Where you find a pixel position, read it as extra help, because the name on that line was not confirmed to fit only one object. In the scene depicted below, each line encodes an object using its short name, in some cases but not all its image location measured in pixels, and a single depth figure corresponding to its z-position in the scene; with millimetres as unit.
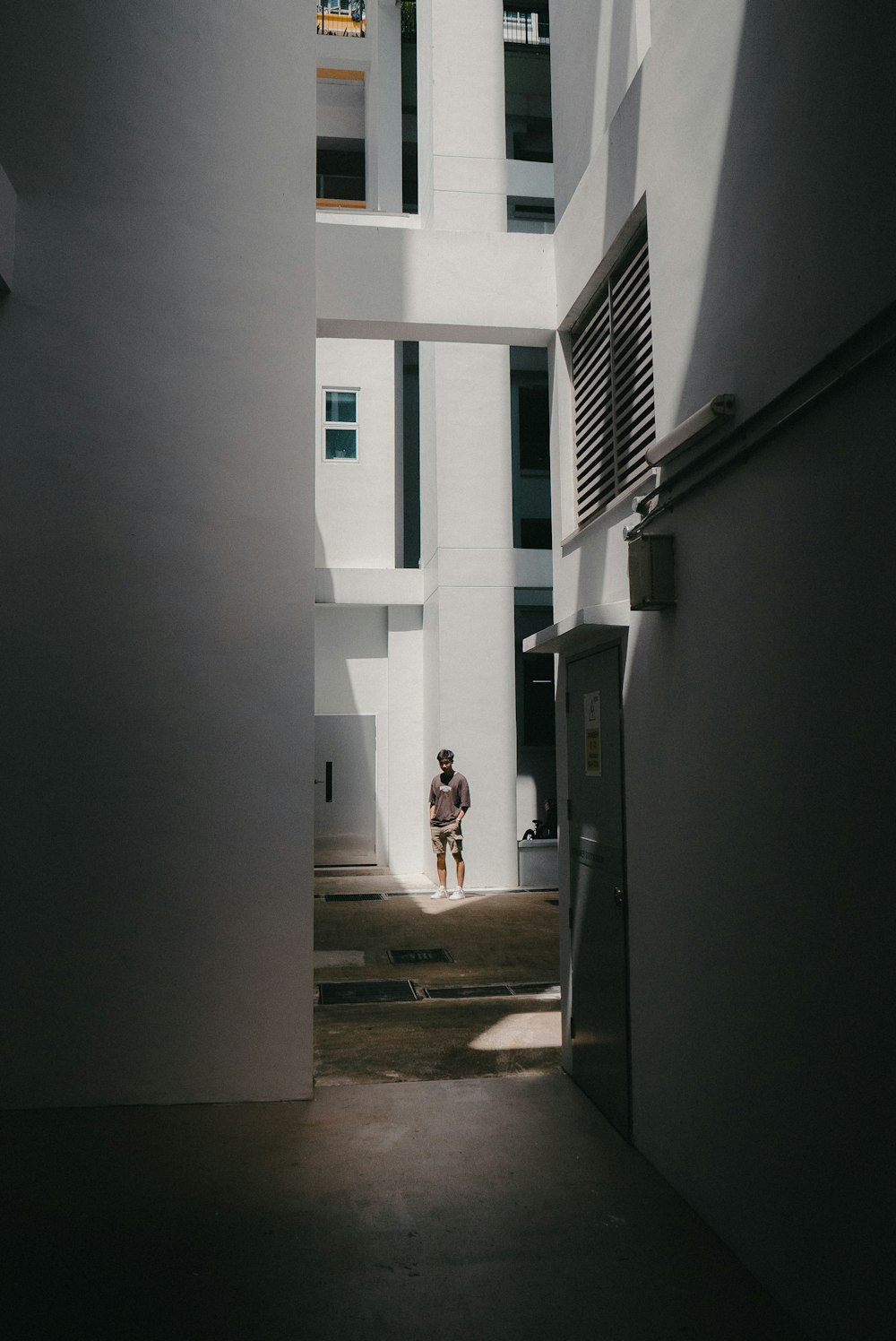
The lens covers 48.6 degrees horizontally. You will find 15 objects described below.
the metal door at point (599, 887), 4641
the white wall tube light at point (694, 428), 3506
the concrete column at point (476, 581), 12219
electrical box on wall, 4062
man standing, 11203
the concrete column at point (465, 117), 12461
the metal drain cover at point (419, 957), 8195
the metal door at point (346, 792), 14078
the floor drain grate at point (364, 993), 6949
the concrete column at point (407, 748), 13844
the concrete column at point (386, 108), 15047
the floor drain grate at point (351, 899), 11359
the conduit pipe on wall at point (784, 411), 2623
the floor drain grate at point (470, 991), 7027
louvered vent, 4734
